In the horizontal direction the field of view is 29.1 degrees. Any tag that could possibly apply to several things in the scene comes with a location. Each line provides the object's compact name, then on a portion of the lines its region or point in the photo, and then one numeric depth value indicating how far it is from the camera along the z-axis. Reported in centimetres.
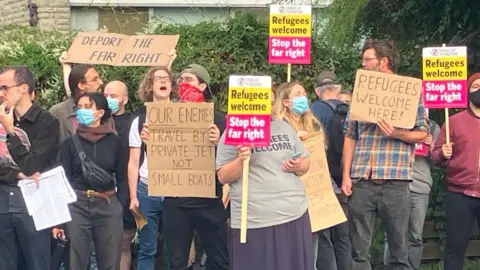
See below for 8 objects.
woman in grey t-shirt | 644
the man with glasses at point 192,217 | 752
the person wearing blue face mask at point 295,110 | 682
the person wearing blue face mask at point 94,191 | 743
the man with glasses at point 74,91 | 818
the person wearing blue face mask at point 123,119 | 839
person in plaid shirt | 758
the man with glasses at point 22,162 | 699
